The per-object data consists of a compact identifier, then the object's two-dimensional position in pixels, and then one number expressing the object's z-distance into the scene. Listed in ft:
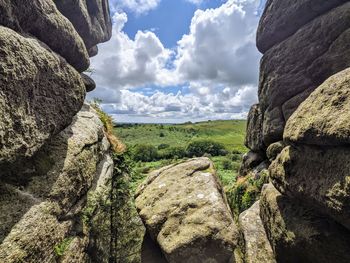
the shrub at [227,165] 450.30
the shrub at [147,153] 553.81
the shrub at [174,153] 582.02
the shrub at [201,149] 599.16
